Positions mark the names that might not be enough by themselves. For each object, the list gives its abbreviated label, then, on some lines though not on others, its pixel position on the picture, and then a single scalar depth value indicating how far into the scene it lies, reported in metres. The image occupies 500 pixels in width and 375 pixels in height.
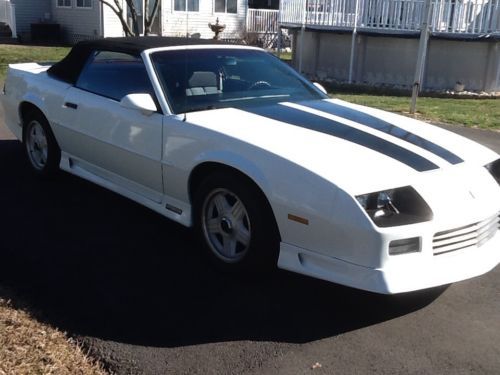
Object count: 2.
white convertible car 3.49
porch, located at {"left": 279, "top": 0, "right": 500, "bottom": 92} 14.75
